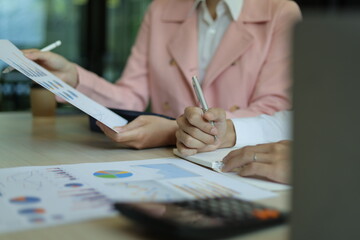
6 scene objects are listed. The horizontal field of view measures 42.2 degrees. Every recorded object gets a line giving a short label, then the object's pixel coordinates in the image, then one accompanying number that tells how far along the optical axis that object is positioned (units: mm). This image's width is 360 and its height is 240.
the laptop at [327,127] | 351
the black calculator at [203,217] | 432
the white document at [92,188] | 544
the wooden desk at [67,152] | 490
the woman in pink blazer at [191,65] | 1321
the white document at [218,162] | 704
